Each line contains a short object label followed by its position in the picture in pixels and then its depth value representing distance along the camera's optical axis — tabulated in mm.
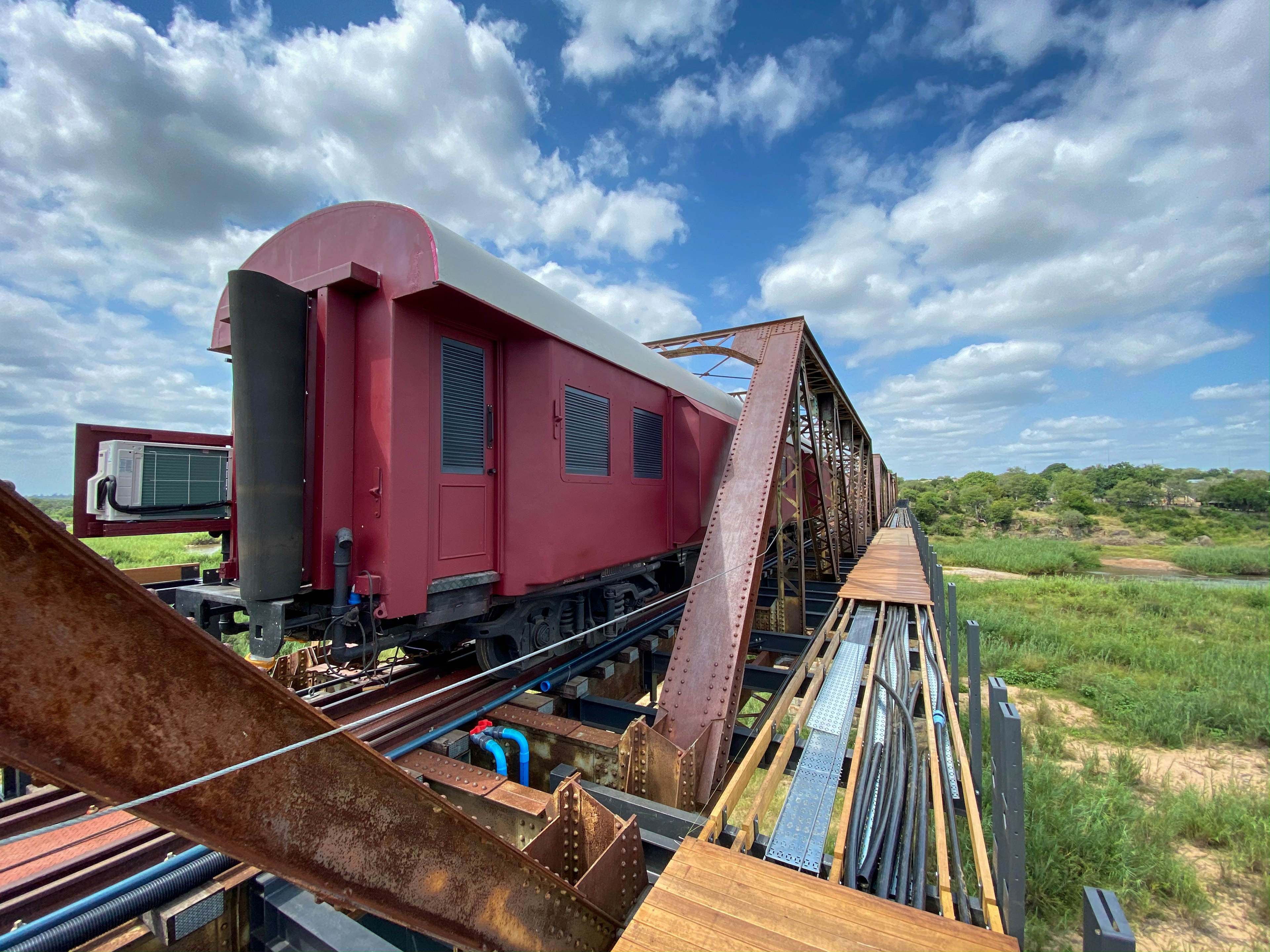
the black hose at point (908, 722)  3053
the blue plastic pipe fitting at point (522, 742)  3908
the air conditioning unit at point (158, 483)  3424
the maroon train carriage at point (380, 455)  3500
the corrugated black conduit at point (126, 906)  2020
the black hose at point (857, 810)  2352
